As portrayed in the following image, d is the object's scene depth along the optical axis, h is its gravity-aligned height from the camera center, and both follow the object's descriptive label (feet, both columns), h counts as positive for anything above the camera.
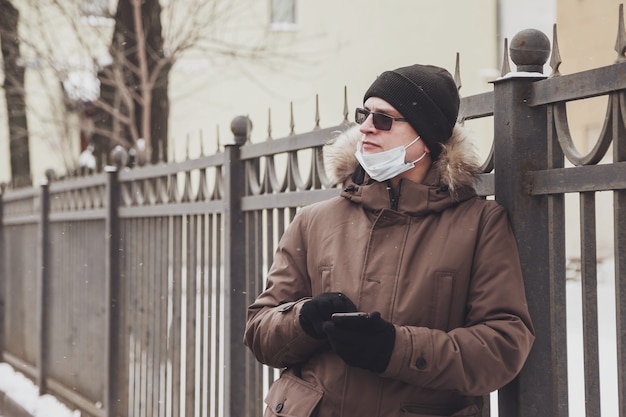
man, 17.10 -0.47
